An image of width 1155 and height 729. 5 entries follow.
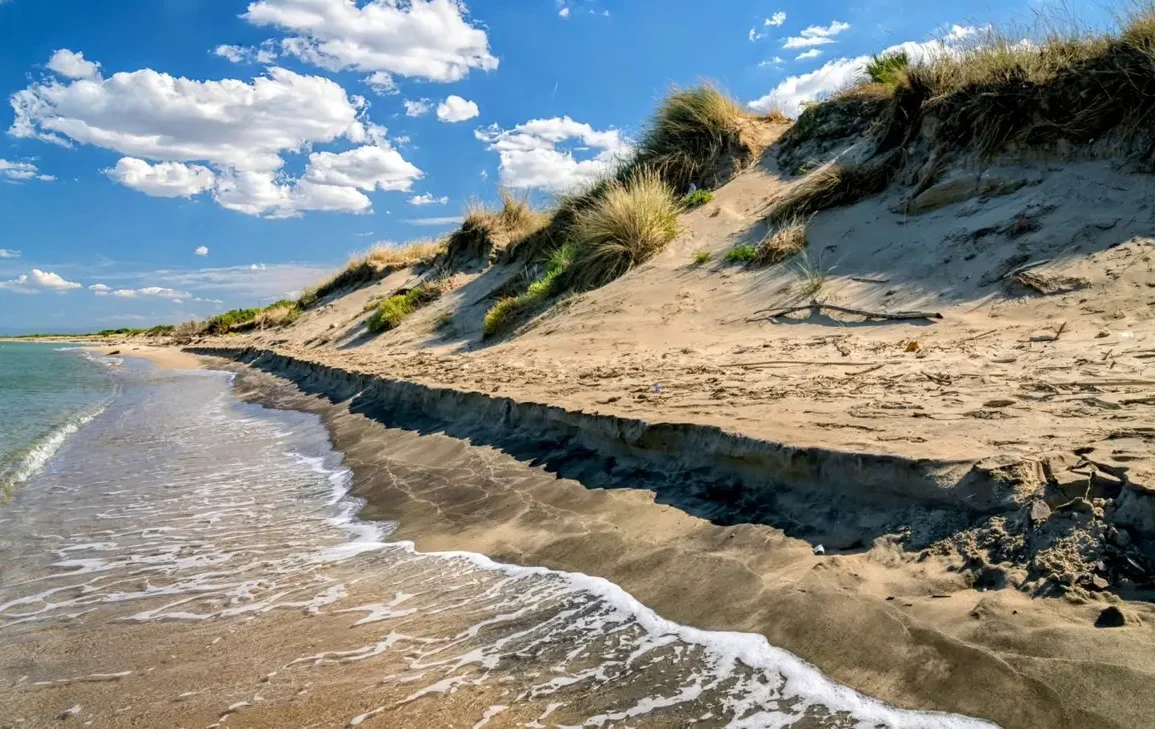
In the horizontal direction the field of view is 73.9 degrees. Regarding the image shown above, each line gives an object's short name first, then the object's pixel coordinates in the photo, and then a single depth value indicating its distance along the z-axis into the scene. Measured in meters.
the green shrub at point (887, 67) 10.76
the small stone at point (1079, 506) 2.47
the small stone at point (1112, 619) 2.12
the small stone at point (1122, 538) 2.32
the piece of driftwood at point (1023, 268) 6.07
